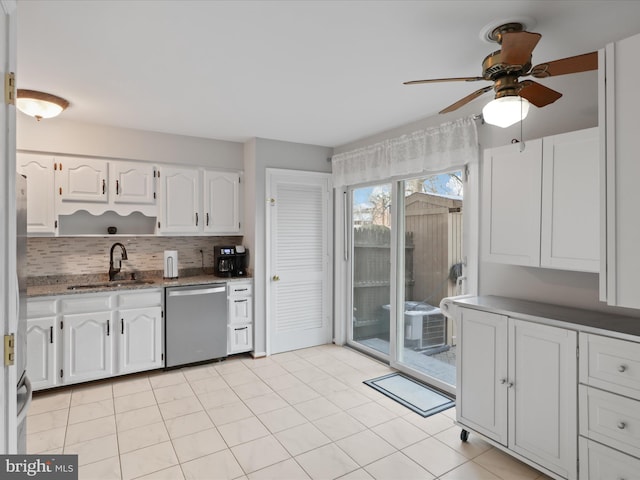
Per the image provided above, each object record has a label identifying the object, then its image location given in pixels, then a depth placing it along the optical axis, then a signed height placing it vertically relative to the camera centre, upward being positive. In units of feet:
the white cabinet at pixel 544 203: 6.56 +0.78
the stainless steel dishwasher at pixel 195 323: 11.97 -2.88
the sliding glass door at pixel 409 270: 10.69 -1.00
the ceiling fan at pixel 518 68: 5.05 +2.60
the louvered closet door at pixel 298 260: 13.70 -0.80
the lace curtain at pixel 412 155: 9.48 +2.67
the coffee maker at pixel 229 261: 13.25 -0.80
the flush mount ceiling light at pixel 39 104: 8.81 +3.42
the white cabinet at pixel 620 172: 4.71 +0.93
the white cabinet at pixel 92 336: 10.18 -2.95
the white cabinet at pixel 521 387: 6.25 -2.83
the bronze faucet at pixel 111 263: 12.27 -0.85
